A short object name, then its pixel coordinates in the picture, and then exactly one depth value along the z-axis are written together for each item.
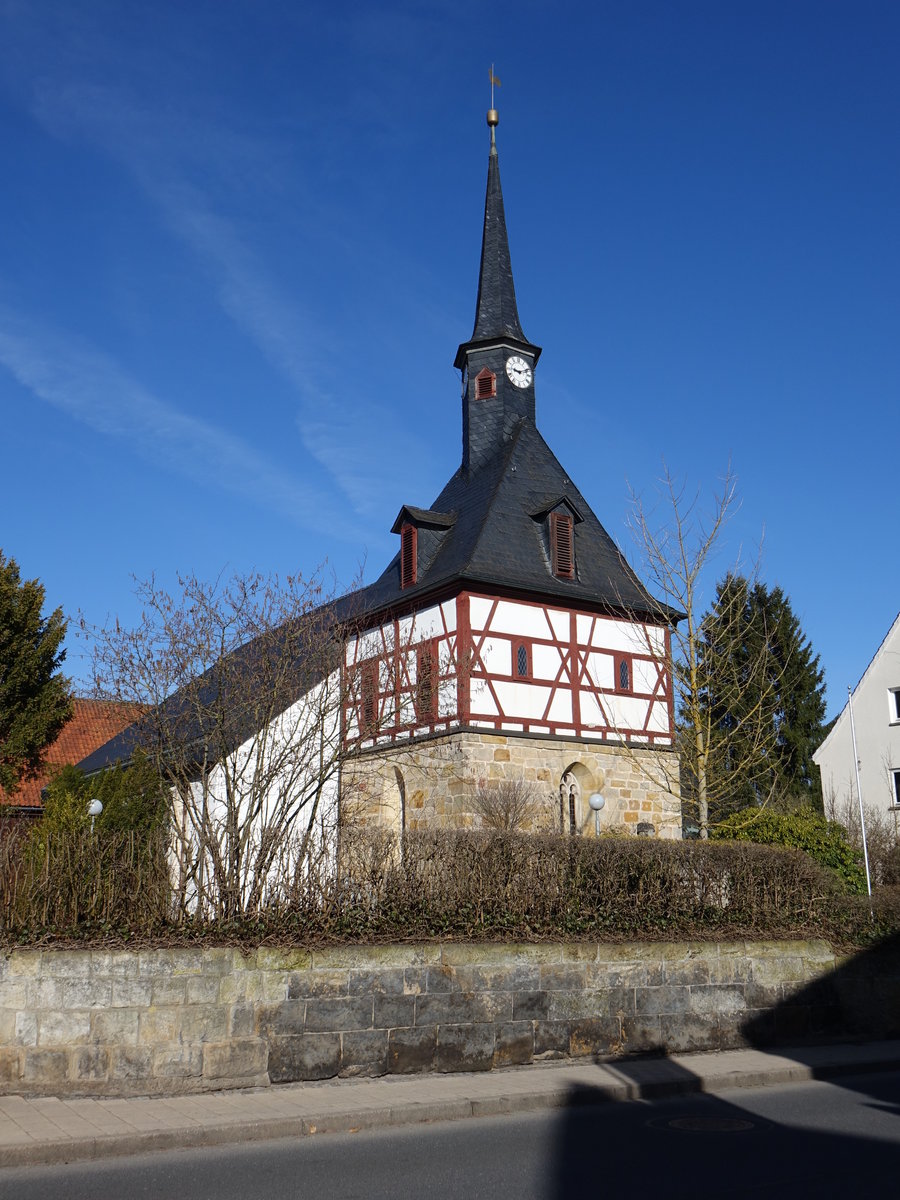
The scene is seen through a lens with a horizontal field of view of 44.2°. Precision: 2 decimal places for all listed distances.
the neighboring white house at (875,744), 31.77
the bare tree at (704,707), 19.53
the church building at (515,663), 23.56
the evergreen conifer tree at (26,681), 28.17
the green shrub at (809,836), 15.95
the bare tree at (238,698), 16.47
